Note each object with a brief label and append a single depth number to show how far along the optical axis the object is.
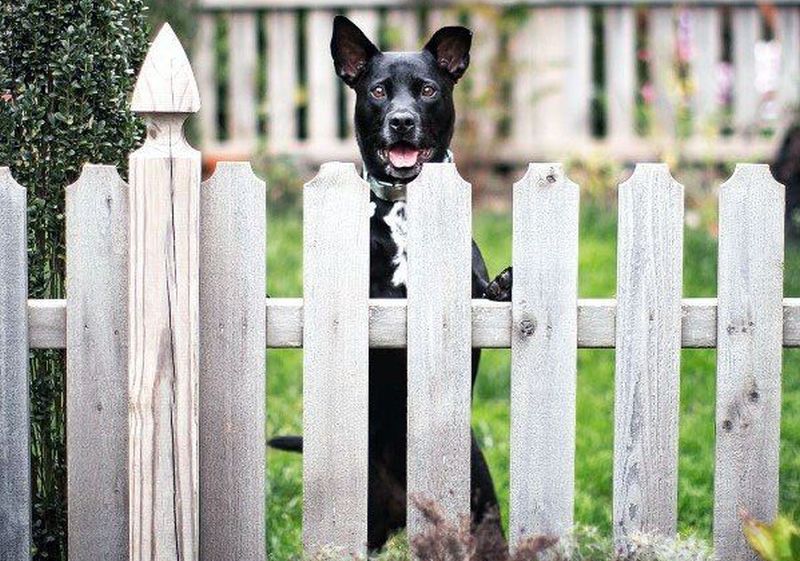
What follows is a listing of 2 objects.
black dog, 6.28
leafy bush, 5.51
